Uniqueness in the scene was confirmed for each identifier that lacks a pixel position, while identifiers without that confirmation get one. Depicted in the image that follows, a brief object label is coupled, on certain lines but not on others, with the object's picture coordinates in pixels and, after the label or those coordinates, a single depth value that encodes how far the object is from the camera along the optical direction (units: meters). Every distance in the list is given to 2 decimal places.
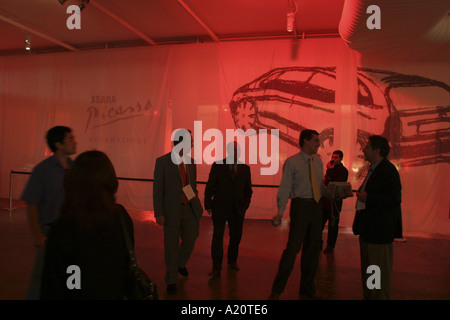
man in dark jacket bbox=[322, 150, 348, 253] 5.39
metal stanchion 8.02
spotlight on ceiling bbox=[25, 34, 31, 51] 7.54
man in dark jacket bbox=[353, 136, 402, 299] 3.23
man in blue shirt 2.51
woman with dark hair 1.56
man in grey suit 3.66
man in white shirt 3.38
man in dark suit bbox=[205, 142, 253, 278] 4.23
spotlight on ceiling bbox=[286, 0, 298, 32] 5.70
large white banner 7.18
